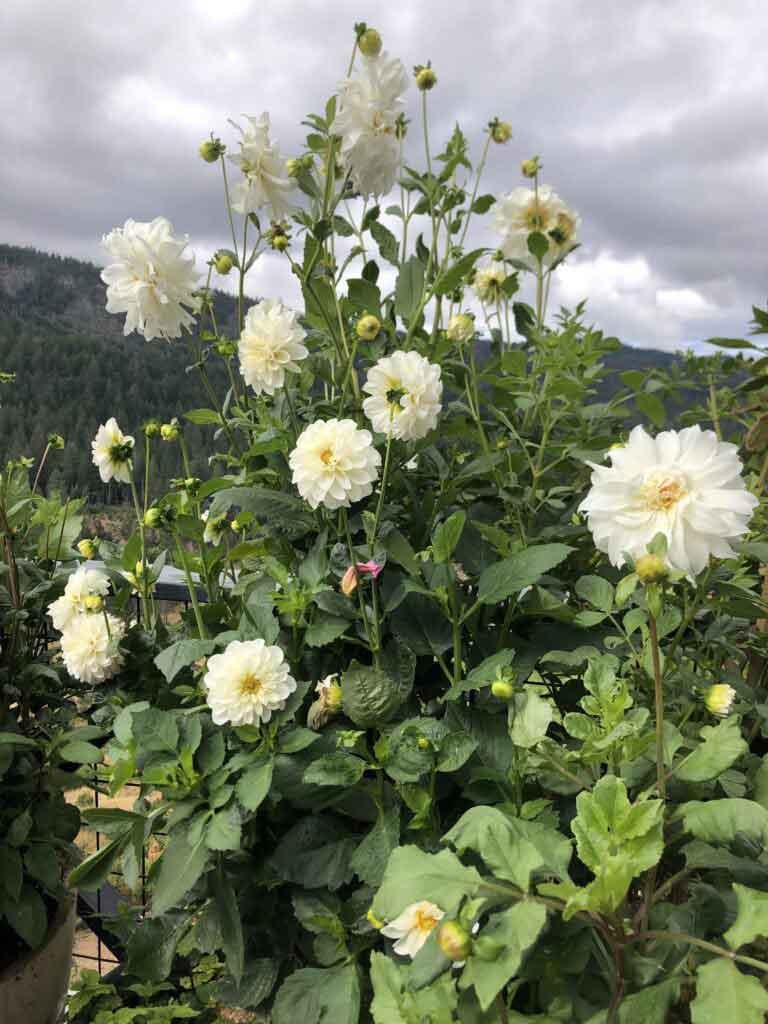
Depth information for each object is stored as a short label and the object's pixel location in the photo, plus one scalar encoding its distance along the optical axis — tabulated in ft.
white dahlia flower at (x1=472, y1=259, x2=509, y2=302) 3.80
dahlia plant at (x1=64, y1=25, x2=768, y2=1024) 1.90
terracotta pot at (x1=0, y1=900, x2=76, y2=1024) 4.06
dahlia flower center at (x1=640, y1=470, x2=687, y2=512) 1.95
